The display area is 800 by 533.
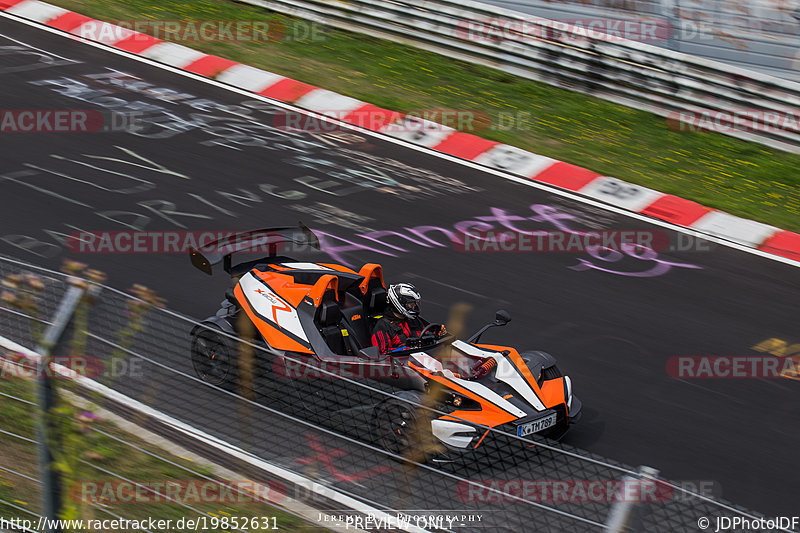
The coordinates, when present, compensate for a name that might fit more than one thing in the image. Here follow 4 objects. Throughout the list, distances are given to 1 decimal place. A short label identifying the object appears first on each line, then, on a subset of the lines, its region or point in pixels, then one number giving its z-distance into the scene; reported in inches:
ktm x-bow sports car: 571.2
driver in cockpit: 618.2
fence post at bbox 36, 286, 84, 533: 334.6
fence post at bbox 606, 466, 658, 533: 307.3
